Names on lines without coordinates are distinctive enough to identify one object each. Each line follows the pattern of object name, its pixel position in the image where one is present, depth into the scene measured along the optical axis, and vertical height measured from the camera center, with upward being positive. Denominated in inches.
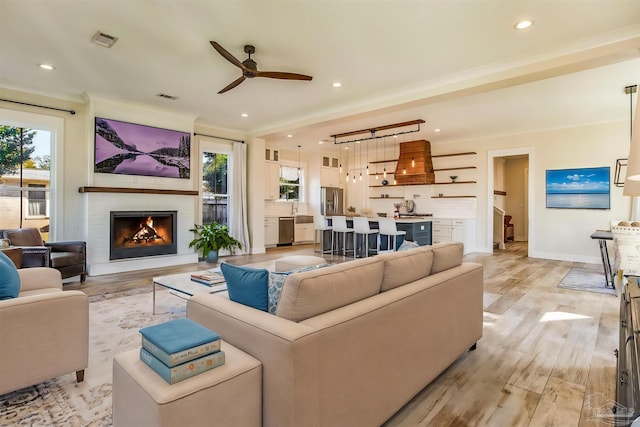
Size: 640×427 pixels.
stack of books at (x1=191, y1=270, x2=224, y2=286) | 123.9 -25.2
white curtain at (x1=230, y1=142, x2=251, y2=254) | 293.0 +12.9
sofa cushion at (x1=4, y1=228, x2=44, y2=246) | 169.6 -12.5
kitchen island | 268.2 -14.8
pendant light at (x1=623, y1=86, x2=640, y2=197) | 35.8 +6.8
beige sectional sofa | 49.4 -21.9
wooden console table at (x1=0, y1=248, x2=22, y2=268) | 140.6 -17.9
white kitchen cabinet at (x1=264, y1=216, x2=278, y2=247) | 349.4 -18.9
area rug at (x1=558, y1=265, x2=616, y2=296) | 177.3 -39.9
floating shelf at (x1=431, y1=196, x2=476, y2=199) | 331.0 +17.2
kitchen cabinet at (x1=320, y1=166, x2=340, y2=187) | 391.7 +44.8
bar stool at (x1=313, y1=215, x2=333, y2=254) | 296.5 -12.3
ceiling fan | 137.5 +62.3
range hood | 332.2 +50.9
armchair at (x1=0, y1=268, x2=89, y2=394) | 70.4 -28.6
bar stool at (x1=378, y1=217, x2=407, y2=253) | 252.1 -11.5
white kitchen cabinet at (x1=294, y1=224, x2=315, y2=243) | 378.3 -22.7
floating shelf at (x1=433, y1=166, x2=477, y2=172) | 324.7 +46.1
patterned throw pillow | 61.2 -14.3
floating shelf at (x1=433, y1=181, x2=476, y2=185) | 324.9 +31.8
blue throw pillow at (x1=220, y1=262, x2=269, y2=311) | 62.9 -14.2
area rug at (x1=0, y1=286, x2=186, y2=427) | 69.8 -43.2
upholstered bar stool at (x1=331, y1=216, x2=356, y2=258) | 279.7 -11.6
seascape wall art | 257.1 +20.8
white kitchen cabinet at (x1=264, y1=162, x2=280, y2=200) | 350.0 +34.7
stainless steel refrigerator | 388.8 +14.8
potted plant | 255.4 -20.8
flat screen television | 214.2 +44.5
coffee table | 116.0 -27.2
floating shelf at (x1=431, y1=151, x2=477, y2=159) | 322.9 +60.2
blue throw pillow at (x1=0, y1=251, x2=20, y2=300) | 76.1 -16.2
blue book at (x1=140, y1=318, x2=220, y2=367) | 45.9 -18.8
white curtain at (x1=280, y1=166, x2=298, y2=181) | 381.4 +47.7
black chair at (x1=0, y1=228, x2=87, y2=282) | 155.5 -20.6
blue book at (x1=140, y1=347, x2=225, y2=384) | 45.3 -22.1
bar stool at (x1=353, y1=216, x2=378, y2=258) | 264.2 -12.5
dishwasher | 359.9 -18.5
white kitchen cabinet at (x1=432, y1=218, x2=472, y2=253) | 322.0 -16.8
